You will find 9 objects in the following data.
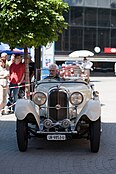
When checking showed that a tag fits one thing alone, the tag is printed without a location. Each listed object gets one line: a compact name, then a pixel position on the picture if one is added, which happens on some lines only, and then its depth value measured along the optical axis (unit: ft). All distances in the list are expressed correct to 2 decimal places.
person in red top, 38.52
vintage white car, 22.50
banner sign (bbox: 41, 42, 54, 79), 55.80
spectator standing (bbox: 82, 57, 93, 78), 57.47
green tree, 34.78
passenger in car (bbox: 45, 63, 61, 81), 27.84
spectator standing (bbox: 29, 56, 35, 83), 42.60
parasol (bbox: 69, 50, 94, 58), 84.87
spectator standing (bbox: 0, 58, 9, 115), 36.29
